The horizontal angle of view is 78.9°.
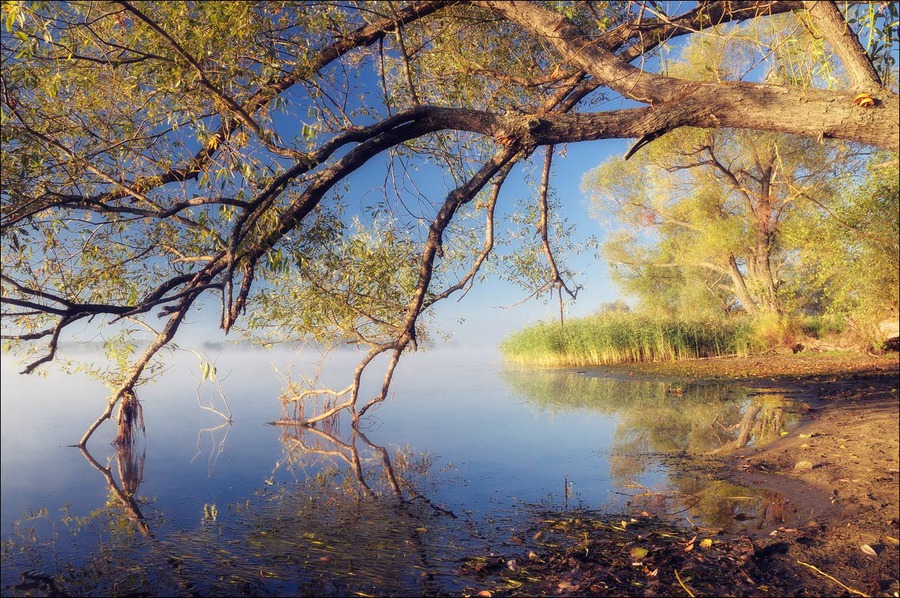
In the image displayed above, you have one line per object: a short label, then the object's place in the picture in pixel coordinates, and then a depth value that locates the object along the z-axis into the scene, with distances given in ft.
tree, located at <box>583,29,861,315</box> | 68.23
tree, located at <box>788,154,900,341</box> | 45.55
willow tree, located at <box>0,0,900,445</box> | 13.00
